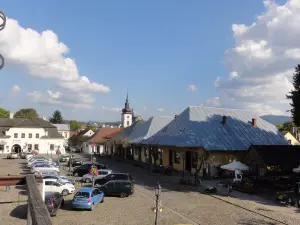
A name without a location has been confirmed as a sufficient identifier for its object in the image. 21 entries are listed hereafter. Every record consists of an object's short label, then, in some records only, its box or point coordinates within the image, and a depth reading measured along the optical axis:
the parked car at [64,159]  61.19
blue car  23.91
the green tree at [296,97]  34.25
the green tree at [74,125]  163.02
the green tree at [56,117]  150.25
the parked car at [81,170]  41.94
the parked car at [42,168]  42.09
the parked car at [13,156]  67.06
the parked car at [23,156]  70.00
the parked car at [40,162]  46.23
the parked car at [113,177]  34.09
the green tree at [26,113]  137.62
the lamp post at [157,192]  17.97
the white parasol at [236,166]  35.22
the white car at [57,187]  29.52
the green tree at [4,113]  121.79
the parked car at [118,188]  29.16
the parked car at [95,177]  37.31
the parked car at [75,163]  53.06
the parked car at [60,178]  31.01
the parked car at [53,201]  21.53
